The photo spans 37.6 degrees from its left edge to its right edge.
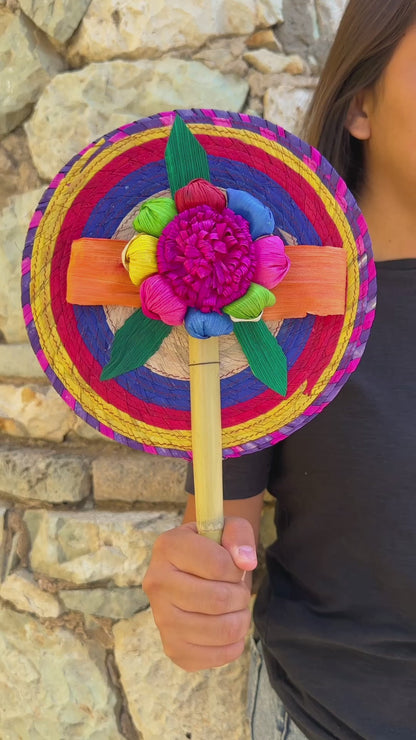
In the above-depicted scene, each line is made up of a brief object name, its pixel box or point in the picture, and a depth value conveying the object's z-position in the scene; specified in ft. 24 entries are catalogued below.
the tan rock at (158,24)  2.78
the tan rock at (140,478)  2.98
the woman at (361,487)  2.12
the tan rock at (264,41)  2.91
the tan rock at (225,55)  2.87
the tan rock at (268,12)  2.87
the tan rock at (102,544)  2.94
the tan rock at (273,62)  2.92
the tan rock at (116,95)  2.81
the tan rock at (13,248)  2.97
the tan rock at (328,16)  2.99
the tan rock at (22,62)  2.86
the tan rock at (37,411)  3.07
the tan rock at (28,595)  3.05
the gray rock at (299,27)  2.95
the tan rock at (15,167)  3.00
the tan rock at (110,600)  2.99
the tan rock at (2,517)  3.07
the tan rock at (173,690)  3.01
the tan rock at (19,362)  3.07
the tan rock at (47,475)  3.00
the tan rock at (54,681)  3.06
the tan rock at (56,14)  2.81
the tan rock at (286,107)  2.93
